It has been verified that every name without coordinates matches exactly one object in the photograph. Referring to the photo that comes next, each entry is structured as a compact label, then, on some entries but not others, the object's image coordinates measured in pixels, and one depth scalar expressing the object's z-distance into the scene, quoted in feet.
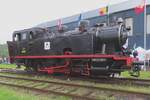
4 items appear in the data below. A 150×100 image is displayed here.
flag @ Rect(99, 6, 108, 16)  114.60
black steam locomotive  44.52
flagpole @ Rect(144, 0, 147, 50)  96.68
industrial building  106.83
